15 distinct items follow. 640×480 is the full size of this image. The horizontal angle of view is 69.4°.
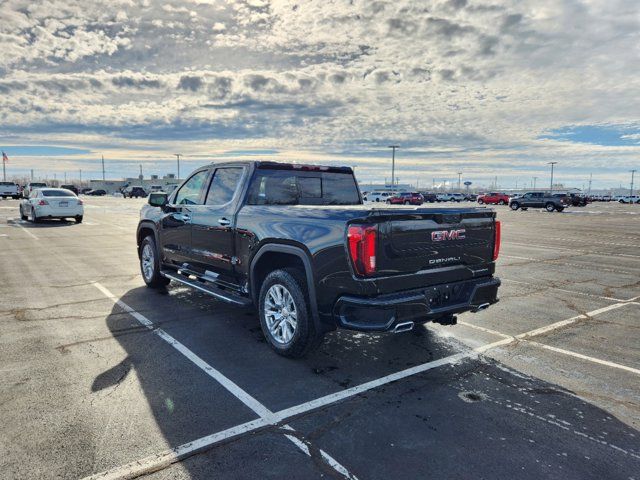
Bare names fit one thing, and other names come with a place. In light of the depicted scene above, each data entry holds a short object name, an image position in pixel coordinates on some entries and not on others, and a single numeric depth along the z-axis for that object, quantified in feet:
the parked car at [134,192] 213.05
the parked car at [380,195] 192.44
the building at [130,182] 348.79
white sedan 63.67
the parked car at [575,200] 172.66
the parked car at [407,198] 171.94
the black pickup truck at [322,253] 12.71
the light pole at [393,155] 254.49
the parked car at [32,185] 155.18
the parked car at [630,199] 265.34
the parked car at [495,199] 196.13
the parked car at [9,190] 146.51
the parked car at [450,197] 255.29
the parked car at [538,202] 132.94
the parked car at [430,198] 219.57
